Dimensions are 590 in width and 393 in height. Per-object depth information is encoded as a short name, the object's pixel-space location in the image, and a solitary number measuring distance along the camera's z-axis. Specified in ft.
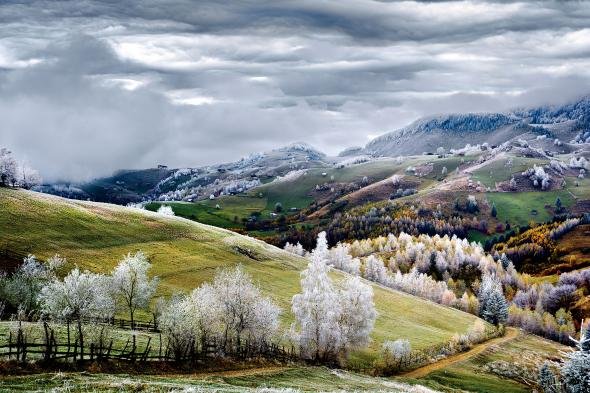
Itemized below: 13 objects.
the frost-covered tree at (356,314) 317.22
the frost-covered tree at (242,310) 266.98
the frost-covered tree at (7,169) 572.10
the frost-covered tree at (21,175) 604.95
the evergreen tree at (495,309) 621.31
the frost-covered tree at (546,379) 354.33
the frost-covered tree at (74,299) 245.24
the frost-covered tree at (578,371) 292.20
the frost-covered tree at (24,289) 278.05
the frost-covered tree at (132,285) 305.24
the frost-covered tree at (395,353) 349.41
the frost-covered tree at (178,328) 218.59
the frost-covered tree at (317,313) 301.84
